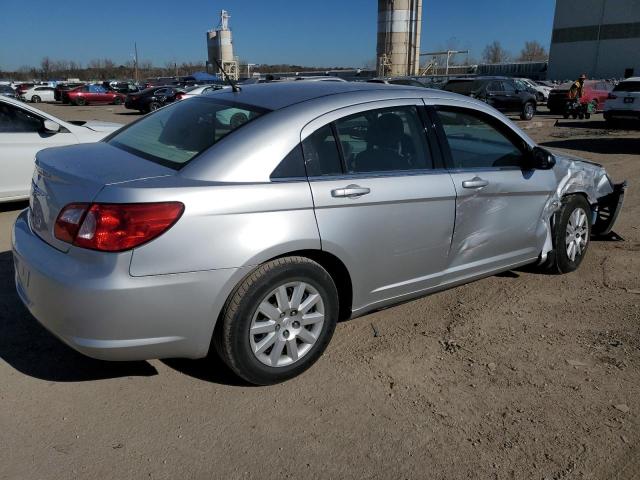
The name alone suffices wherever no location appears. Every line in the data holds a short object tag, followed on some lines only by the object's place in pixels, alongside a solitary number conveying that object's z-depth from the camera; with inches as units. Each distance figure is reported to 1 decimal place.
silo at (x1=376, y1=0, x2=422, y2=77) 1943.9
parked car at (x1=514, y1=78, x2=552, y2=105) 1284.4
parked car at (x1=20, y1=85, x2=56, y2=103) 1609.3
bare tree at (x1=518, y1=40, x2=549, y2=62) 5128.0
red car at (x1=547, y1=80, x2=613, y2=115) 912.3
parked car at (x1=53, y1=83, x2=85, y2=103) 1528.8
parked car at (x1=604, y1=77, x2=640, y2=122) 663.1
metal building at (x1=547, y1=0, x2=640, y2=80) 2006.6
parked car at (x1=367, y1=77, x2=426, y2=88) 776.5
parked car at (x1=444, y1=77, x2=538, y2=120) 825.5
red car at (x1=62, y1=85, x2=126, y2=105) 1486.2
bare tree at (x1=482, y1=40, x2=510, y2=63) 5108.3
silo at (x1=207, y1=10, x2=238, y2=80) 2623.0
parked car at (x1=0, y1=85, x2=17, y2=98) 1499.0
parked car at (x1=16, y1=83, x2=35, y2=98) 1600.9
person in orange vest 842.8
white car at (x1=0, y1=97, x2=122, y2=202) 258.5
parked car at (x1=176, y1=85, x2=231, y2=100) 774.0
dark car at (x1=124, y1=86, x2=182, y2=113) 1176.8
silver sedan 102.7
